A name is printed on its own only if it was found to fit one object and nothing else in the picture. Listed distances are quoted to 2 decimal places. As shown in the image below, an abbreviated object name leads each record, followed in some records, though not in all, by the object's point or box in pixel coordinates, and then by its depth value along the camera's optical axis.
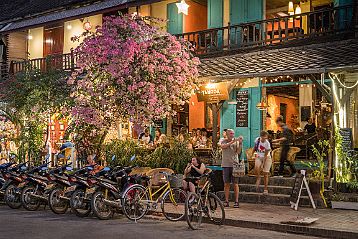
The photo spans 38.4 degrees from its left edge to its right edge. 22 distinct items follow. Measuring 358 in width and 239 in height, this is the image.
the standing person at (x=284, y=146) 14.53
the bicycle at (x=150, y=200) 11.21
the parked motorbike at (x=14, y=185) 13.02
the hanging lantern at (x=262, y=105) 15.95
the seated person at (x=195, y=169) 11.34
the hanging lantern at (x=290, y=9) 16.62
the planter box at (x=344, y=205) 12.11
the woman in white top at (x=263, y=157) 13.28
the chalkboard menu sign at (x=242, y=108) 16.58
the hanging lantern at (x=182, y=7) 17.48
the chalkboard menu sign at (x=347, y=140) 12.77
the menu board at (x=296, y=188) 12.34
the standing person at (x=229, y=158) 12.66
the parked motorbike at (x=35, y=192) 12.62
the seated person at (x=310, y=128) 15.86
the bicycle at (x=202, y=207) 10.05
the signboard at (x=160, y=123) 18.83
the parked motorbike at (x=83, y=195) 11.55
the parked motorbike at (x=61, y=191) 12.02
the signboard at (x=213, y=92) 15.55
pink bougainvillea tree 13.84
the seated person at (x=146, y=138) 17.12
